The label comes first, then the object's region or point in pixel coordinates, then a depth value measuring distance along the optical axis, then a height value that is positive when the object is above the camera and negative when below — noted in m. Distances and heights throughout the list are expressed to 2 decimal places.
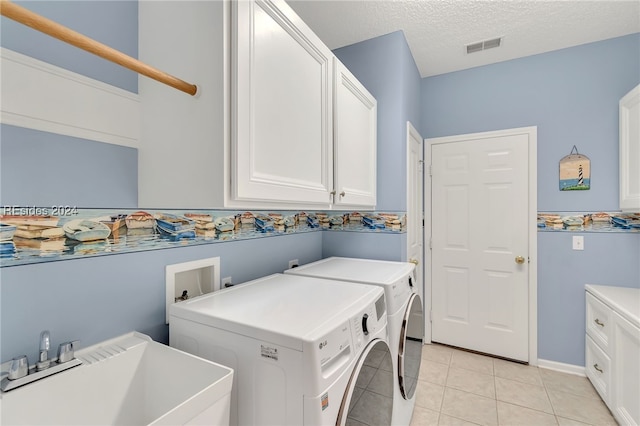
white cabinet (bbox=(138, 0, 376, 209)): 0.90 +0.36
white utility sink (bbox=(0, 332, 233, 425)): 0.75 -0.51
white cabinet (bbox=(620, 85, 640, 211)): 2.02 +0.42
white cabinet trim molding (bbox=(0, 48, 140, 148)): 0.81 +0.34
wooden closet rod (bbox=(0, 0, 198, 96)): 0.62 +0.42
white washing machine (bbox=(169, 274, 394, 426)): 0.84 -0.46
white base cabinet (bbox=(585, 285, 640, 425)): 1.69 -0.92
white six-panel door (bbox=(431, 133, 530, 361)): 2.61 -0.33
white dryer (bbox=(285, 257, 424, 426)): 1.47 -0.54
